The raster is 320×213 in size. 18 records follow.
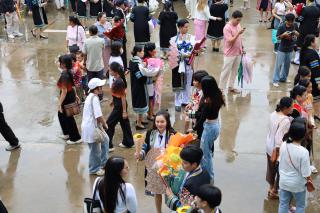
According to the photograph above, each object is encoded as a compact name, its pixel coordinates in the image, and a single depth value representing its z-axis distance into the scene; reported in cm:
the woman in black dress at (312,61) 807
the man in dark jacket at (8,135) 769
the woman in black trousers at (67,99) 758
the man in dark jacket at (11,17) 1362
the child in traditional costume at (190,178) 442
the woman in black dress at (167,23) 1154
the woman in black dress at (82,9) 1501
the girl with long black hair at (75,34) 1047
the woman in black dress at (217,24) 1212
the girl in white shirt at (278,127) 573
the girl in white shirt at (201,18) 1184
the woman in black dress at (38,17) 1380
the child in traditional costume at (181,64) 866
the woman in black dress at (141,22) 1138
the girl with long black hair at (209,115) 600
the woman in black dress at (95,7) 1508
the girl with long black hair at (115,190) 432
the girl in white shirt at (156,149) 539
